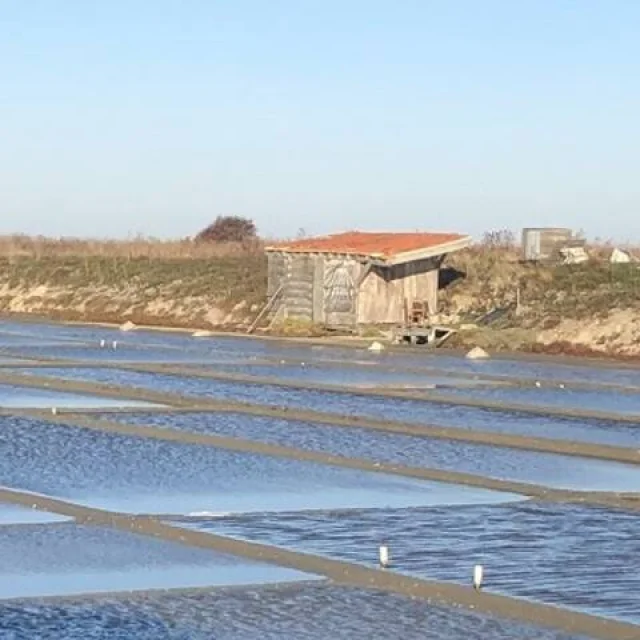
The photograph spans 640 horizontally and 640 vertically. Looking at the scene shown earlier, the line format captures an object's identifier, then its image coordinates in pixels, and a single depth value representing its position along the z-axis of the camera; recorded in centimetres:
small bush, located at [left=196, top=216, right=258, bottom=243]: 11100
